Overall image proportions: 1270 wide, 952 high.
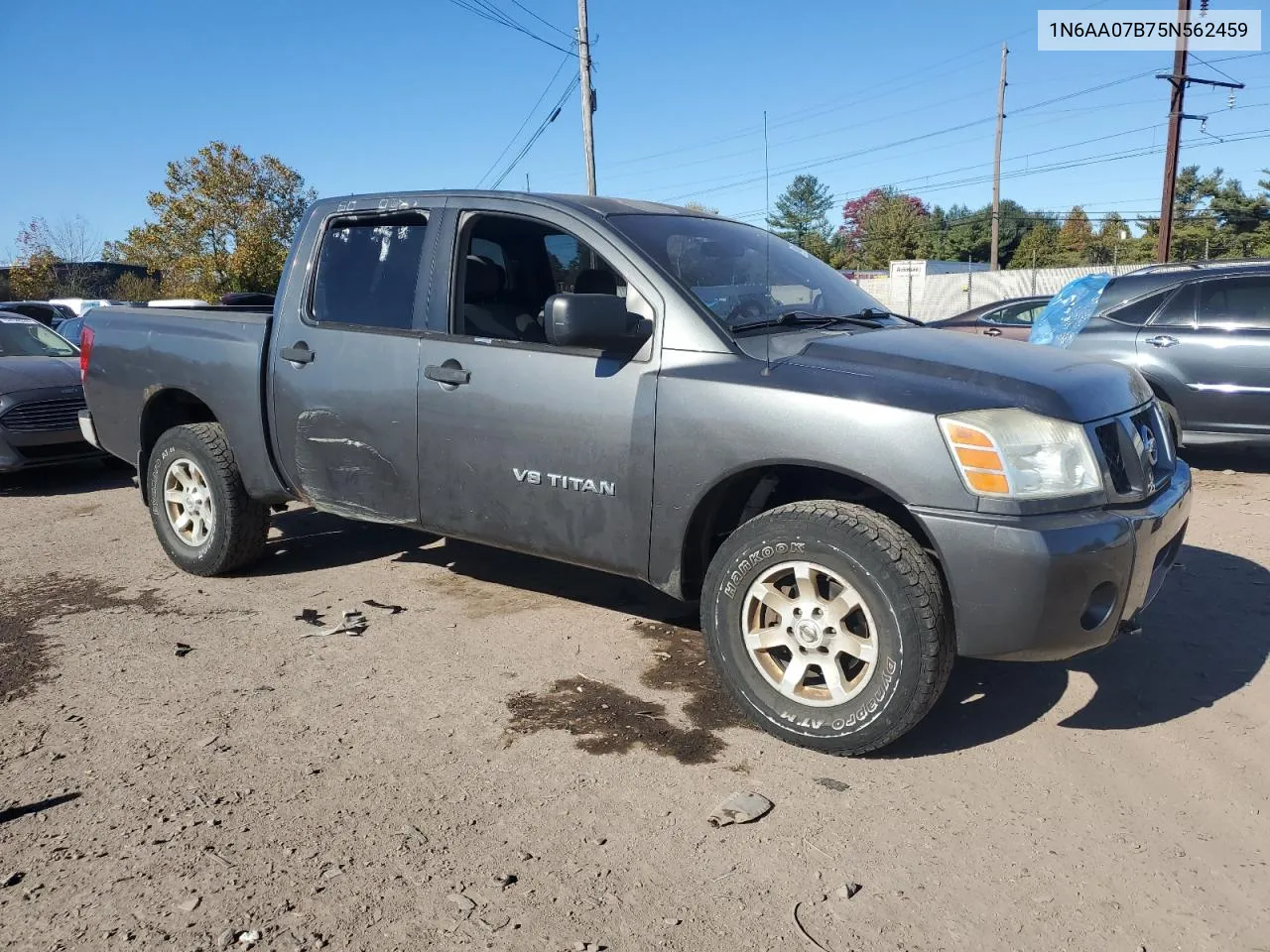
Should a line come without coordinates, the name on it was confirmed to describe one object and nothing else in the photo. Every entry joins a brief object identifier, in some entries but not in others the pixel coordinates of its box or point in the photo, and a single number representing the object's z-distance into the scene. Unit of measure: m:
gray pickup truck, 2.96
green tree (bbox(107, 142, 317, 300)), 35.25
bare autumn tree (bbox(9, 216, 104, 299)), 39.41
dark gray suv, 7.29
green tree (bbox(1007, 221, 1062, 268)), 60.59
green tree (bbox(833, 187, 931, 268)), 63.91
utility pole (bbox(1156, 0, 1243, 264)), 21.42
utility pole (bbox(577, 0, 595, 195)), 19.67
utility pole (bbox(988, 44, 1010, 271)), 35.47
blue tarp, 8.12
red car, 10.49
